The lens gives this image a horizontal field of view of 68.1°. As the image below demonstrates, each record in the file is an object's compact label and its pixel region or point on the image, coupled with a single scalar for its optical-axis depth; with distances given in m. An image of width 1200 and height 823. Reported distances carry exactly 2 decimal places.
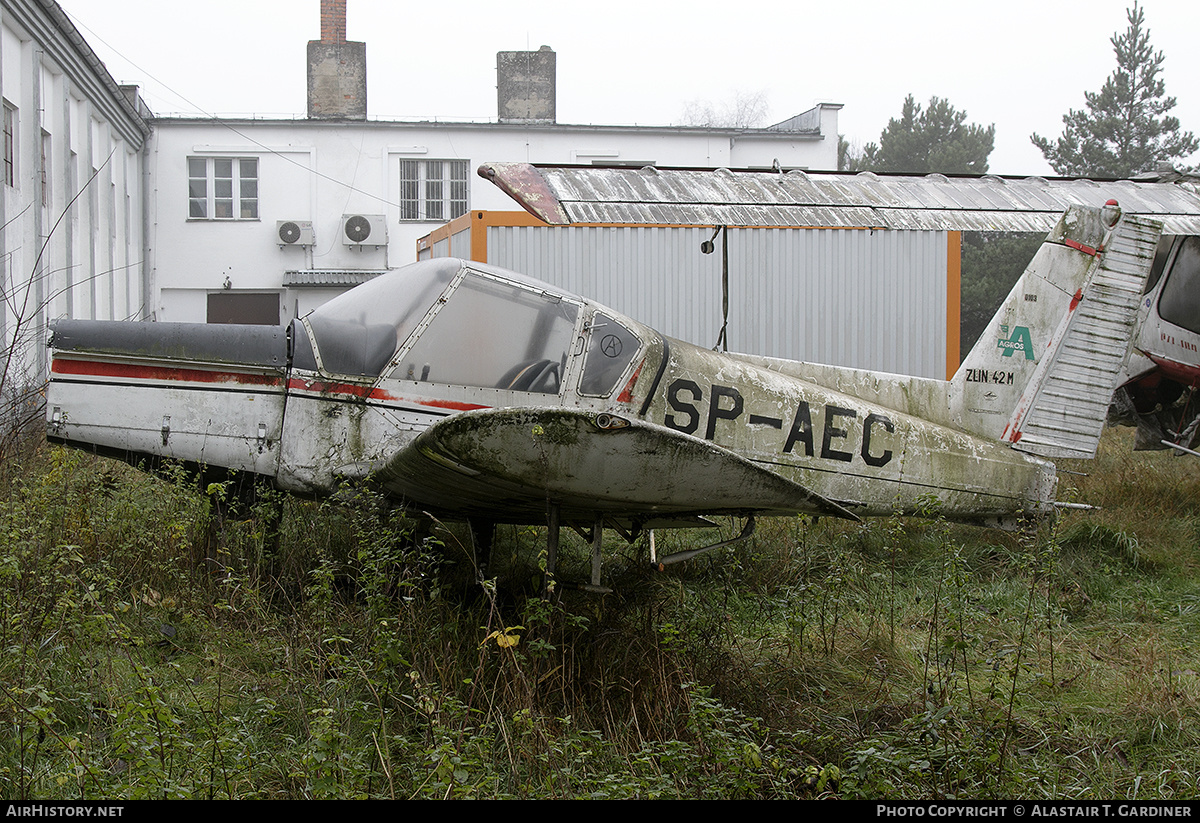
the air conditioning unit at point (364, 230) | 24.11
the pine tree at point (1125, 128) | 39.12
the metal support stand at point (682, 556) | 4.54
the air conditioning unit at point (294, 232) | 23.88
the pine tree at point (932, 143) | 44.97
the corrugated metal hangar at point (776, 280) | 8.98
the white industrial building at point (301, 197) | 23.97
